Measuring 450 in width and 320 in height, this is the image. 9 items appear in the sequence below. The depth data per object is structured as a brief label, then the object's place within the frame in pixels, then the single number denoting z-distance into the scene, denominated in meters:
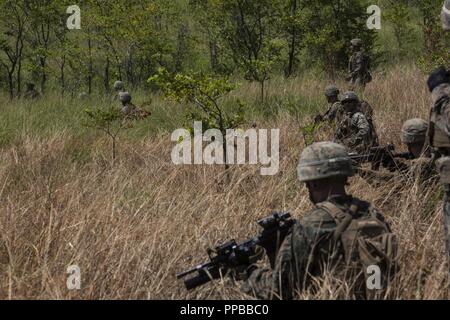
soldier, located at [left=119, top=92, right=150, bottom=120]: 17.73
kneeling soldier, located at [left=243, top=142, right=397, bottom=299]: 5.44
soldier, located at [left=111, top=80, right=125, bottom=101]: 23.66
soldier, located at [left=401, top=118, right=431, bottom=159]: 9.73
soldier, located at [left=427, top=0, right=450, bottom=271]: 6.32
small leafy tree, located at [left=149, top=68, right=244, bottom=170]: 10.81
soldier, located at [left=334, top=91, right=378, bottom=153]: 12.30
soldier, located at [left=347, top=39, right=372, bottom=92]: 19.89
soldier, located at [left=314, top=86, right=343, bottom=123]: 14.17
